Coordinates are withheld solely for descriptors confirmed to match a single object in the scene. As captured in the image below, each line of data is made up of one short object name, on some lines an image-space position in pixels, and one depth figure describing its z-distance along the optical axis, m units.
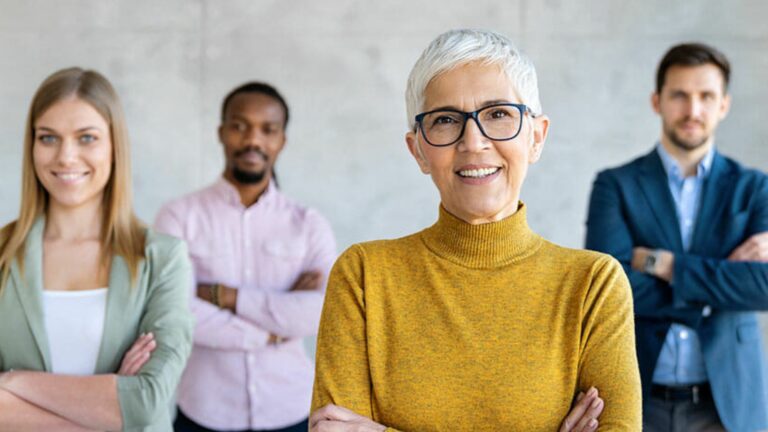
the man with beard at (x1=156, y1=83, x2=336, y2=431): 3.46
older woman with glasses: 1.82
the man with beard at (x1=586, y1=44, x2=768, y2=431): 3.08
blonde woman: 2.48
